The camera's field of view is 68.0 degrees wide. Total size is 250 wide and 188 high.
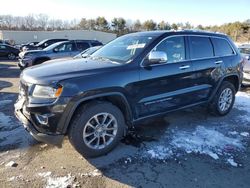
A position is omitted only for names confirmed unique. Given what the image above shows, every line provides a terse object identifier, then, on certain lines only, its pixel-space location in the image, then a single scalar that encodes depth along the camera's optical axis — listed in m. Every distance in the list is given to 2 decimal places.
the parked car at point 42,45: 14.57
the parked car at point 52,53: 8.58
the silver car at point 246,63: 6.93
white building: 31.28
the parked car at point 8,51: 15.18
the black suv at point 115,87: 2.42
